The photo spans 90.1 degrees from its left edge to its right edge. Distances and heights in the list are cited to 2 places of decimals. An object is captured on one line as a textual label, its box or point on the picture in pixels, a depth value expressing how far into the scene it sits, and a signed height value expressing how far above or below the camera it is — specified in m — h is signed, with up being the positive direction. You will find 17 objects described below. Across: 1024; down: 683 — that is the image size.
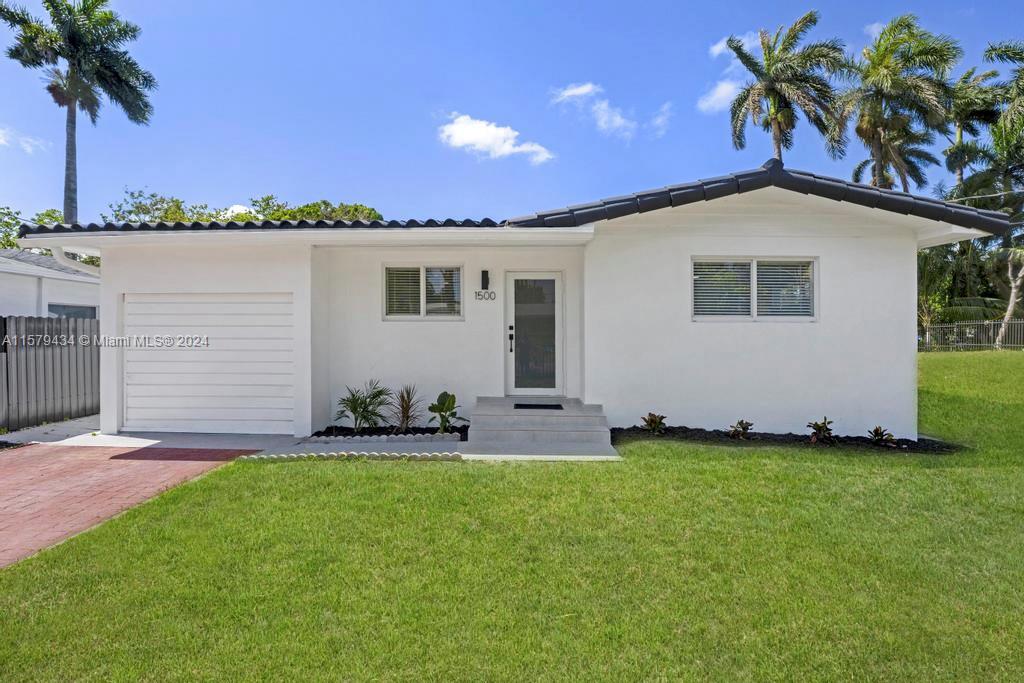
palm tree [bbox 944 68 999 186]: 28.53 +13.17
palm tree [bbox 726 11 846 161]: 27.80 +14.50
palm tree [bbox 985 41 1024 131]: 21.30 +11.94
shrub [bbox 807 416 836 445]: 7.90 -1.41
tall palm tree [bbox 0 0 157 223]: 23.44 +13.77
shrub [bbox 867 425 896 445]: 7.86 -1.47
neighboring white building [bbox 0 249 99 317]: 12.51 +1.52
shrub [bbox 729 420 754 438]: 8.01 -1.37
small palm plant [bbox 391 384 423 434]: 8.60 -1.12
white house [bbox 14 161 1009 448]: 8.19 +0.38
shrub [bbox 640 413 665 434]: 8.12 -1.30
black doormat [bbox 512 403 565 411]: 8.19 -1.03
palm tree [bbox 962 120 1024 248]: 27.77 +9.05
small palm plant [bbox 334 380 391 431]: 8.57 -1.03
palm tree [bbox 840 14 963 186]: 25.70 +13.27
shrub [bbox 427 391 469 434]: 8.40 -1.07
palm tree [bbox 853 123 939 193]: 29.70 +11.21
